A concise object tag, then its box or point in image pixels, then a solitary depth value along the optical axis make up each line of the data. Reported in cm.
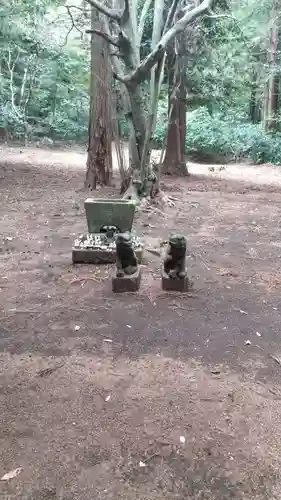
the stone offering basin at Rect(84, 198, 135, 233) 490
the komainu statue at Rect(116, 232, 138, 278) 373
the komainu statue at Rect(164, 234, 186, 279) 368
